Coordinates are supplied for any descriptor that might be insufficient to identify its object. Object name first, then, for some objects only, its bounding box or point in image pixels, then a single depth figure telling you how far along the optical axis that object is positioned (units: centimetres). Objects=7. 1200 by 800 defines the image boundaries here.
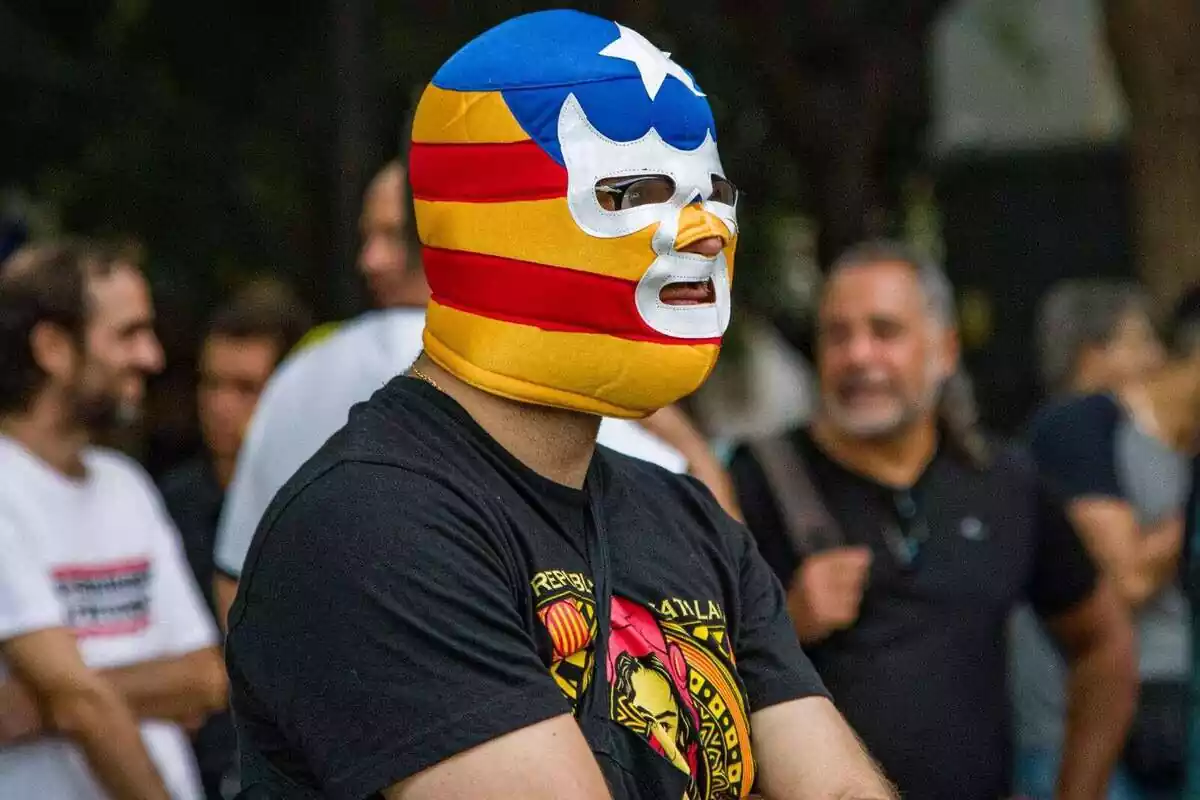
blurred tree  1809
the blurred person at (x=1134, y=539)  1066
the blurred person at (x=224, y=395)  1062
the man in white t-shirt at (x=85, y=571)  763
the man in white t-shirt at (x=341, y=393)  692
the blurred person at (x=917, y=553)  804
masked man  410
